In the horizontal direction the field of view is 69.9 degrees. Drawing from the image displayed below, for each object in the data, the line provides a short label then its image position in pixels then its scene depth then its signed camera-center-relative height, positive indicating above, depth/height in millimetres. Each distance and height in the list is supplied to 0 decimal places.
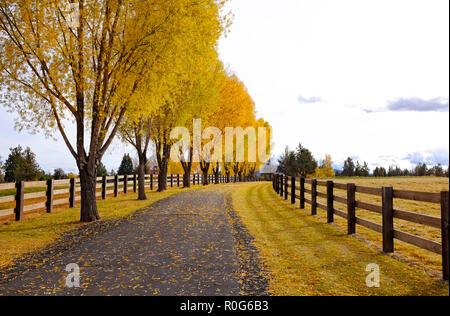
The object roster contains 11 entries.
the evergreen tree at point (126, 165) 75812 +766
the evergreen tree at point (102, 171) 62891 -539
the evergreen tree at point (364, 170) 95362 -705
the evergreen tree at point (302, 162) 61500 +1124
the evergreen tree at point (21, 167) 40812 +198
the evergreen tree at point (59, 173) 56150 -848
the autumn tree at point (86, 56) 10367 +3761
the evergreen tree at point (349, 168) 99325 -76
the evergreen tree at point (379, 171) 88244 -940
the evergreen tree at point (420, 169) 78406 -352
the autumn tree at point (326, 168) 109050 -70
